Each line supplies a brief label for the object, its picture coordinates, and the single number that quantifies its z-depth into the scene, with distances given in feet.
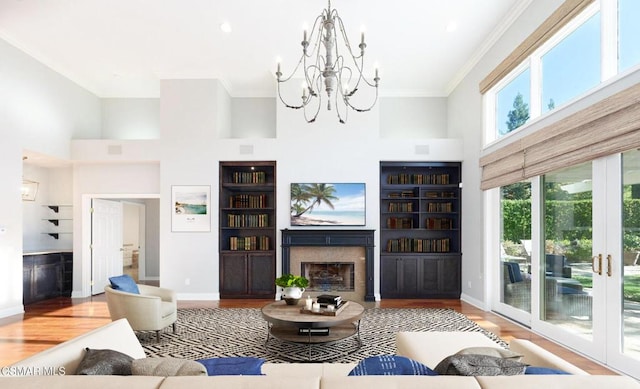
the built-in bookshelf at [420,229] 23.11
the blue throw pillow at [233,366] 5.81
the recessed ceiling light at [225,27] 17.32
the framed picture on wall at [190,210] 22.71
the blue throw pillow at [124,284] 14.78
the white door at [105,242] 24.58
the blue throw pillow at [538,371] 5.25
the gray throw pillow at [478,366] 5.12
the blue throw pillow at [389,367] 5.13
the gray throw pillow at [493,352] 5.87
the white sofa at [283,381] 4.17
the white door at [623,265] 10.54
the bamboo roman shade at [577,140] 10.23
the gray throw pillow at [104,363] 5.33
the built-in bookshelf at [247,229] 22.86
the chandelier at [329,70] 11.51
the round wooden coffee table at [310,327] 12.25
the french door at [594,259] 10.72
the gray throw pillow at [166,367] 5.18
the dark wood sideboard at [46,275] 21.43
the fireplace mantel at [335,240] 22.12
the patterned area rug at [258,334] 12.82
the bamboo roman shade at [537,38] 12.75
